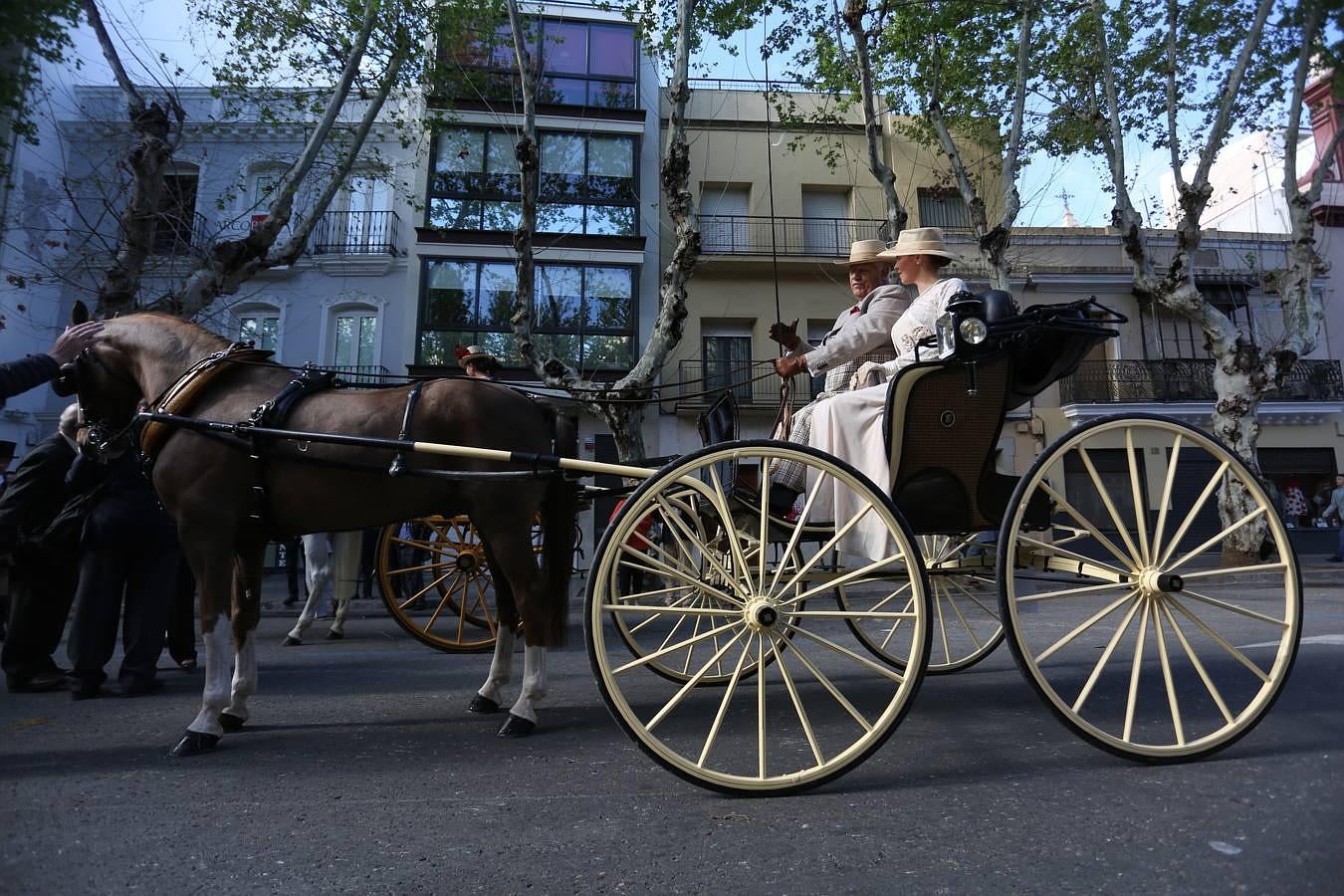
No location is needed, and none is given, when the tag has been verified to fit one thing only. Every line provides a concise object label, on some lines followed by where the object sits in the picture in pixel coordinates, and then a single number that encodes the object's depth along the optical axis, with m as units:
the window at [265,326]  16.98
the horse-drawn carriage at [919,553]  2.28
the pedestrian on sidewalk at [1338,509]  13.99
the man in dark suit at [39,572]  4.17
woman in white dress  2.61
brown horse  3.08
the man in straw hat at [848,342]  3.11
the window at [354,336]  17.38
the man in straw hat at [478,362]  5.10
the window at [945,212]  19.14
